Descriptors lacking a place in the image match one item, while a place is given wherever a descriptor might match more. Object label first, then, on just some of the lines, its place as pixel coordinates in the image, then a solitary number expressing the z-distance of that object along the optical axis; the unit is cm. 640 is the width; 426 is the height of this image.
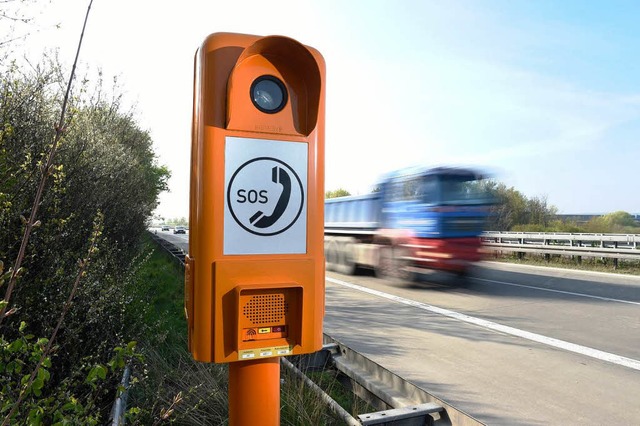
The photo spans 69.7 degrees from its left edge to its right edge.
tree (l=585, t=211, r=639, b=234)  3272
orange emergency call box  210
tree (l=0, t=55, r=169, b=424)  334
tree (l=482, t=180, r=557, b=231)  3731
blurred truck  1134
